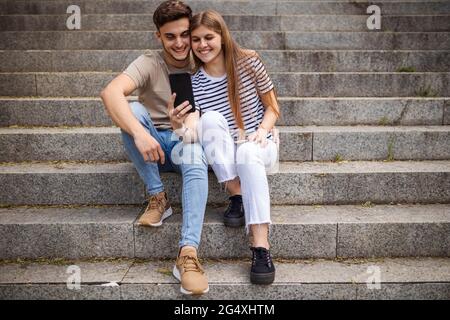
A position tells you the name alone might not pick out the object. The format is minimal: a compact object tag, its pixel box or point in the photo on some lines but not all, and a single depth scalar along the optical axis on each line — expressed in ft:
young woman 7.55
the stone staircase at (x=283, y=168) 7.83
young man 7.52
